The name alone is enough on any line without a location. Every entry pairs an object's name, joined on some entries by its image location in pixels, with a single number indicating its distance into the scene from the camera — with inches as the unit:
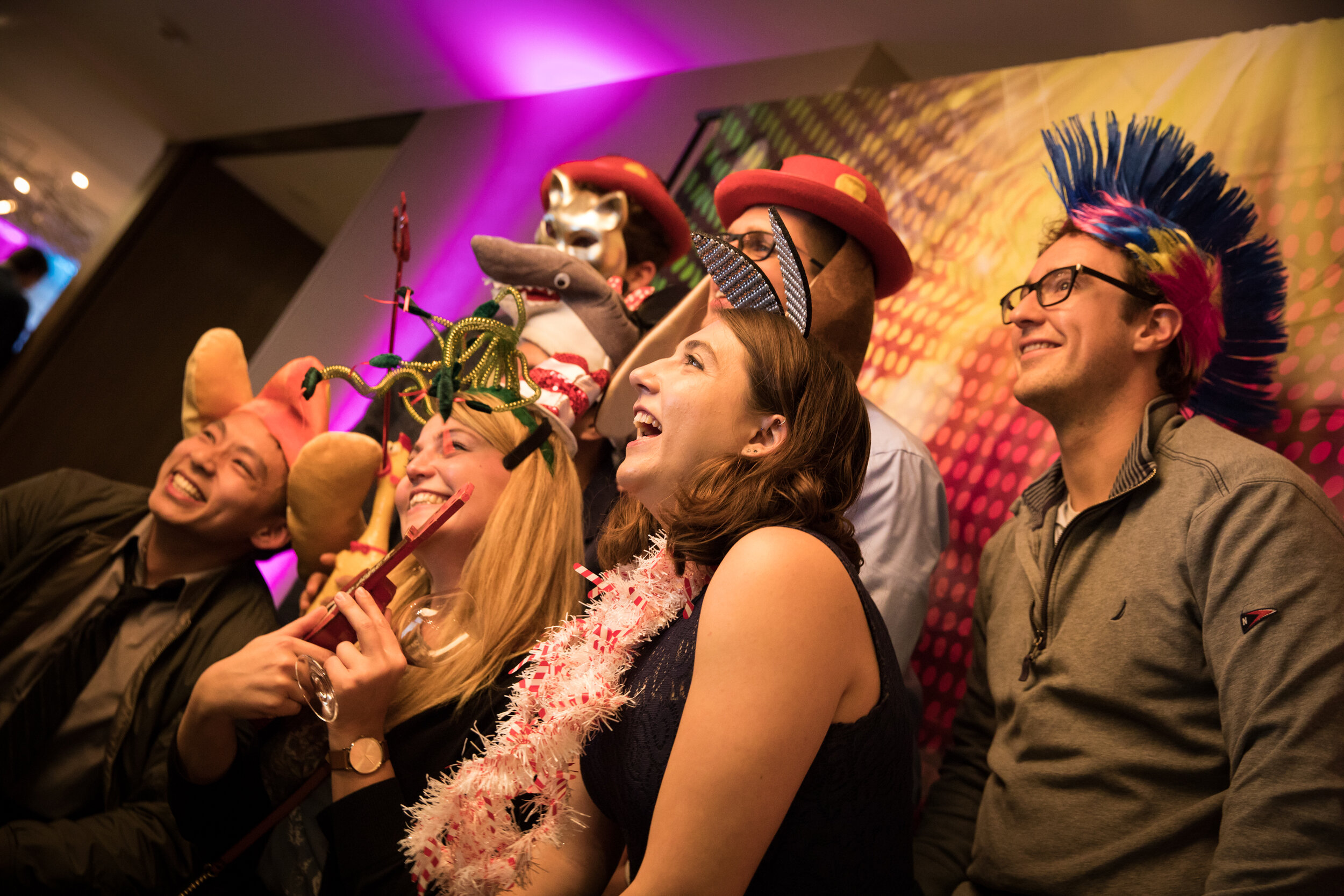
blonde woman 60.2
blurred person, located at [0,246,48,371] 198.5
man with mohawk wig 53.9
